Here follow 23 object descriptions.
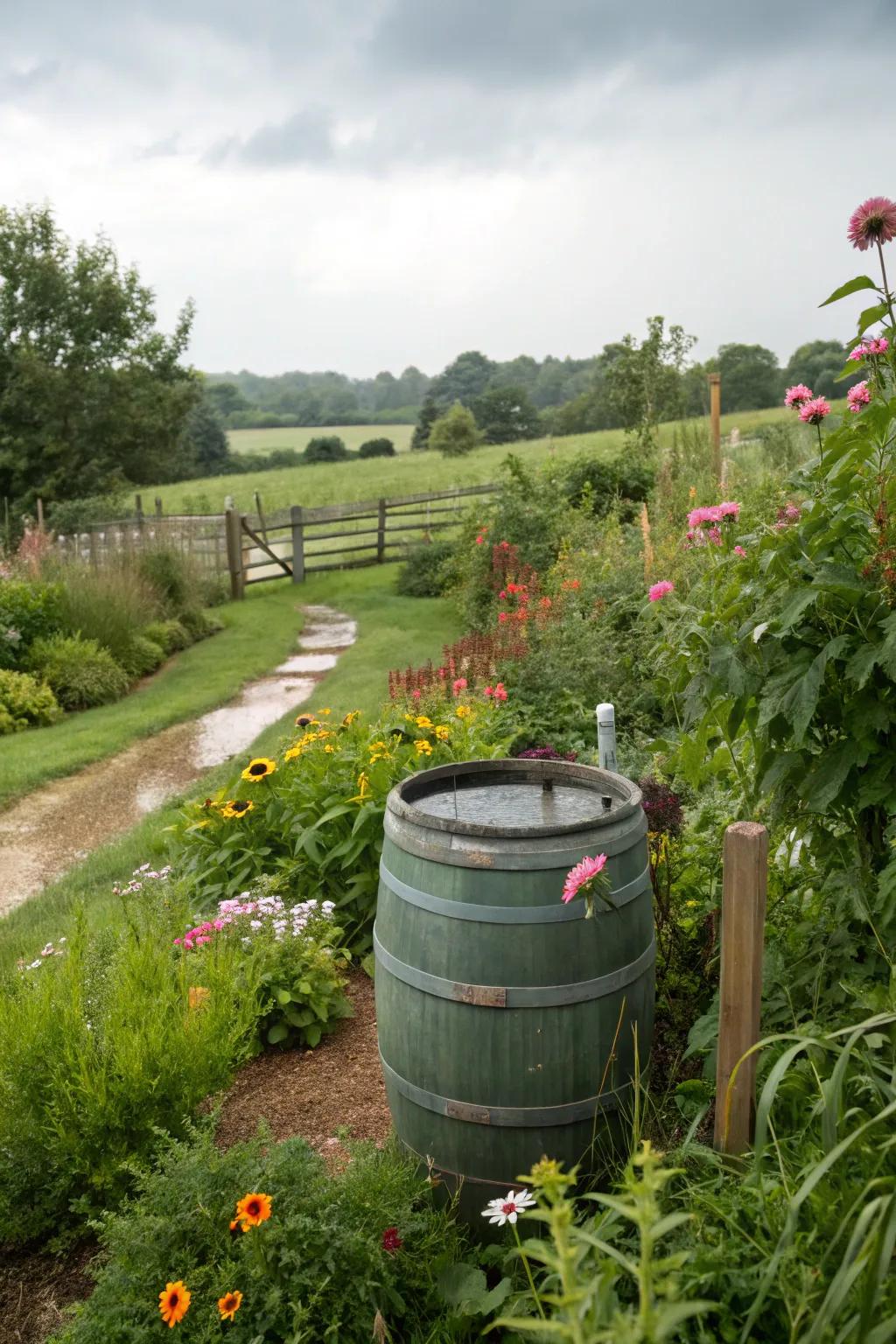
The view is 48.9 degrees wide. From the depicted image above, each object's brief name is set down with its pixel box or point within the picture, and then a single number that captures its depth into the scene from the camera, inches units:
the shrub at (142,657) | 412.8
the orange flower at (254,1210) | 76.9
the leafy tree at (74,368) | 939.3
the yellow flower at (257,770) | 171.5
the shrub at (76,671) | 374.3
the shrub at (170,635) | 452.4
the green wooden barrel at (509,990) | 88.1
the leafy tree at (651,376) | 725.3
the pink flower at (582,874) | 84.7
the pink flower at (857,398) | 100.3
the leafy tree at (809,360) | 906.1
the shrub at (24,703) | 347.3
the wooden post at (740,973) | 81.4
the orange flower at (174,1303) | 74.9
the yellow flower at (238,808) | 163.0
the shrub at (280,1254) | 79.6
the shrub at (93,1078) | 97.4
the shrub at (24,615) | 374.3
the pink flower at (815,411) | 103.7
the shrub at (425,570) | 599.5
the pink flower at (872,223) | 92.1
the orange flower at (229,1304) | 75.7
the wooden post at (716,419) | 451.6
